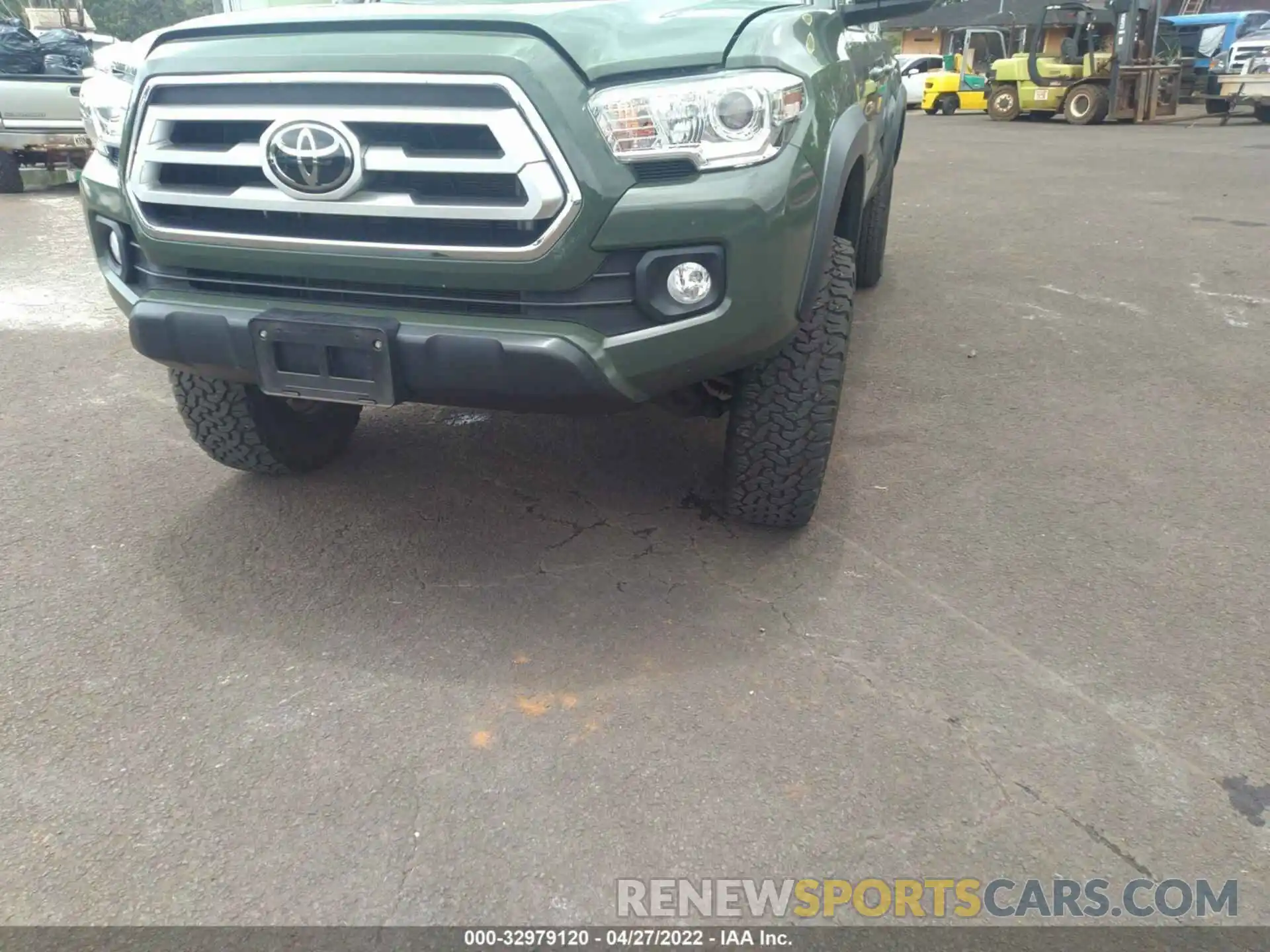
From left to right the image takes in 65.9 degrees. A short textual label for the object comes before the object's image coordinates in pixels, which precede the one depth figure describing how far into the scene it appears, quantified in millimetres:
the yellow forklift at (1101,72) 17781
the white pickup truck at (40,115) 9414
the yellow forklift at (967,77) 24500
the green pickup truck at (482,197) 2148
